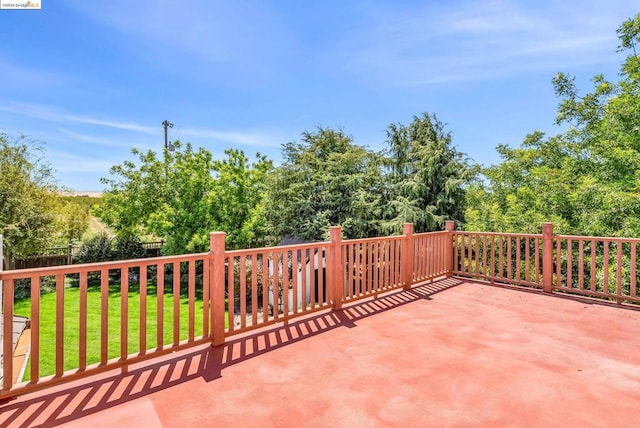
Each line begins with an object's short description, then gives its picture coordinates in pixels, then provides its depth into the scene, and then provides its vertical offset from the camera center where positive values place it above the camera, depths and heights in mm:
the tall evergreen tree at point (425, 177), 10641 +1355
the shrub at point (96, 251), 13055 -1430
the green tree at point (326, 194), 11156 +800
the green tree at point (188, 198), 11609 +756
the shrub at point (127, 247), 13516 -1306
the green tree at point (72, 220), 12708 -135
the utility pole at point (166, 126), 18578 +5456
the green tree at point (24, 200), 9727 +590
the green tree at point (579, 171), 7883 +1360
